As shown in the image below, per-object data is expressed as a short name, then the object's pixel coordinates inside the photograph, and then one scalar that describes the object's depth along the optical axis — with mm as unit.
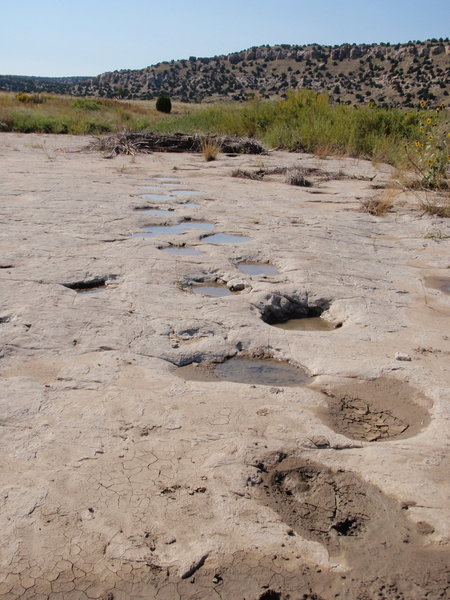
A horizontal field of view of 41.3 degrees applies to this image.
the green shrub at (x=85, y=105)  26800
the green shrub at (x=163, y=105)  33250
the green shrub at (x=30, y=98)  27531
